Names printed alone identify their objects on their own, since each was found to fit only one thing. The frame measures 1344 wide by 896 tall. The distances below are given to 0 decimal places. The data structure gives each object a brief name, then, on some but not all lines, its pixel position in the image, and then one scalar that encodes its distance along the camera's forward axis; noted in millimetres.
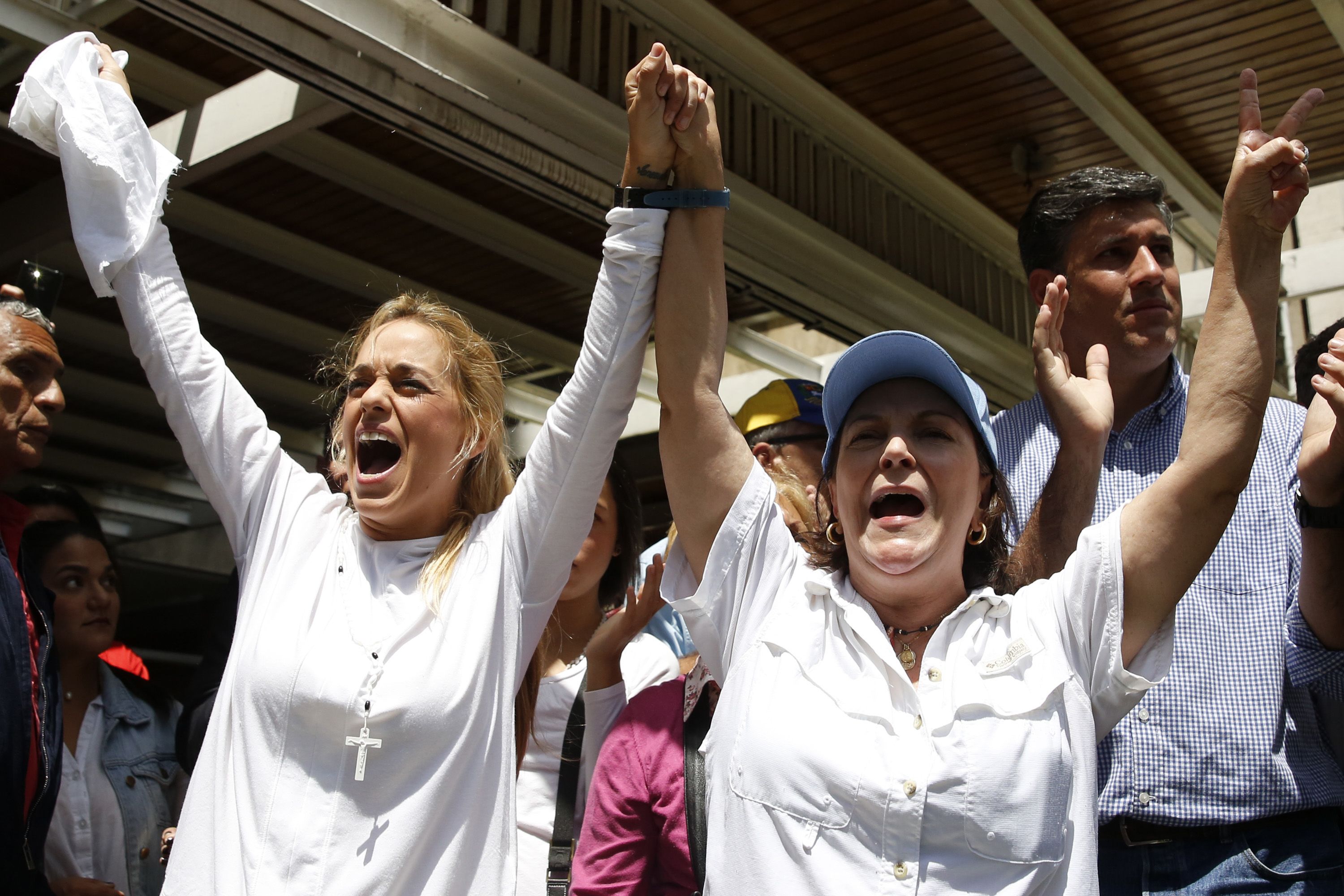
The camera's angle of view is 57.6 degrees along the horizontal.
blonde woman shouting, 1914
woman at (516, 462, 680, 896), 2508
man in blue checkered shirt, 2184
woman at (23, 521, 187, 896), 3283
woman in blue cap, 1759
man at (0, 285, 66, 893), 2396
